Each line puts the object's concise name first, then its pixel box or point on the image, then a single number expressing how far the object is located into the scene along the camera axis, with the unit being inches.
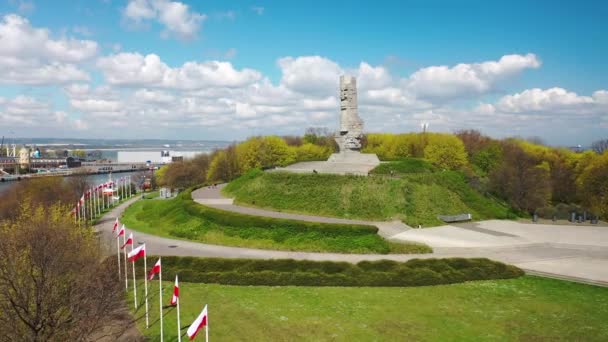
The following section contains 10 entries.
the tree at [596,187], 1874.9
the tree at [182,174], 3031.5
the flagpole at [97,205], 1934.3
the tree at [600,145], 4082.2
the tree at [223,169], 2938.0
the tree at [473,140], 3312.0
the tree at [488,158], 2847.0
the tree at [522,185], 1835.6
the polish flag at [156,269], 730.3
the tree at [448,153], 2810.0
